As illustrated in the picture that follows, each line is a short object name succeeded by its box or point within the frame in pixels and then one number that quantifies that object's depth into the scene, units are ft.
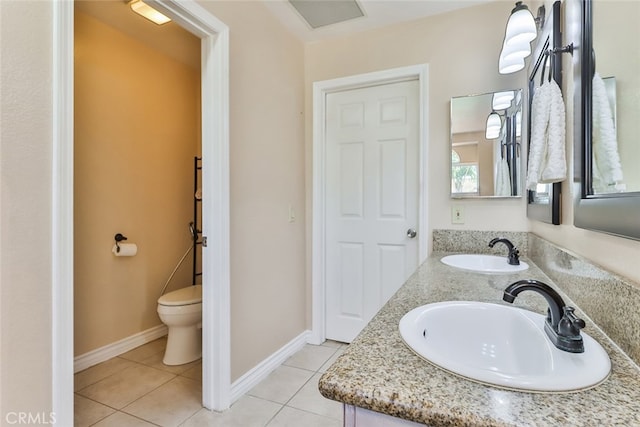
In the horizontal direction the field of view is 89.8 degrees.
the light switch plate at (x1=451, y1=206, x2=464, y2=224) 6.86
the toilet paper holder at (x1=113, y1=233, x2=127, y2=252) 7.80
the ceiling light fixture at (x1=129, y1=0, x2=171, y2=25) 6.50
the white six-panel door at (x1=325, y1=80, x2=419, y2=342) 7.61
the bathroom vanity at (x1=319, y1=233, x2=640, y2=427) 1.48
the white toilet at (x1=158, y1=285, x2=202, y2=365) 7.13
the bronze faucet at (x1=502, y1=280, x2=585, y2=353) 2.05
